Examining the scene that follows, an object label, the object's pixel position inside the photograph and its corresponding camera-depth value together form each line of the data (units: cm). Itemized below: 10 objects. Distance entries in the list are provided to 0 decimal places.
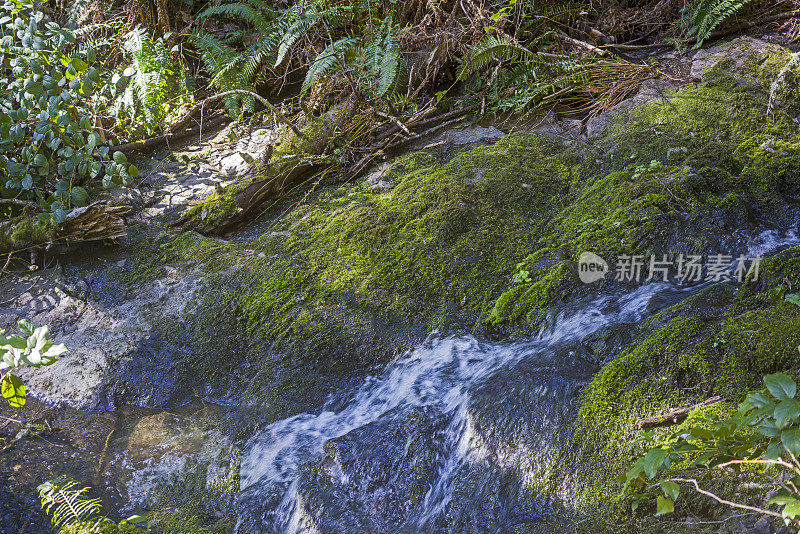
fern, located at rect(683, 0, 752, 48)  505
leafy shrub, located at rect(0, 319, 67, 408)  216
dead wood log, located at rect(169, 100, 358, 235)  476
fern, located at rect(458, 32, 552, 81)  514
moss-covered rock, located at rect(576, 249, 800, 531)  229
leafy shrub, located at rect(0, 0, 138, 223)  447
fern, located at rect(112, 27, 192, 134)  560
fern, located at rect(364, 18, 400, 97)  540
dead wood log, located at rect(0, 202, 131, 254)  444
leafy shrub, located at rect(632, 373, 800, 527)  156
